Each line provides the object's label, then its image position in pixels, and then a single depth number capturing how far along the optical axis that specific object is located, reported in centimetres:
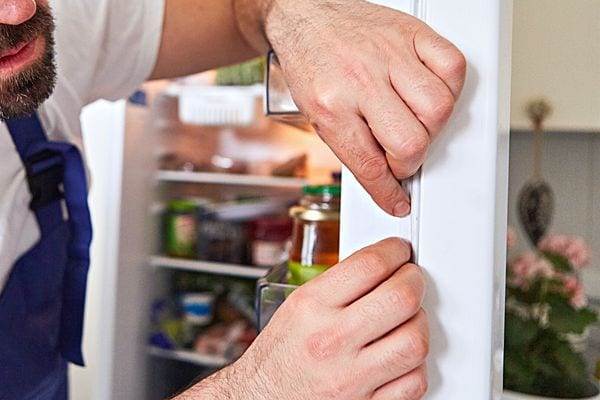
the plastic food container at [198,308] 207
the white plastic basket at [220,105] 192
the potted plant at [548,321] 87
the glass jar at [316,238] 56
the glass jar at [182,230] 206
